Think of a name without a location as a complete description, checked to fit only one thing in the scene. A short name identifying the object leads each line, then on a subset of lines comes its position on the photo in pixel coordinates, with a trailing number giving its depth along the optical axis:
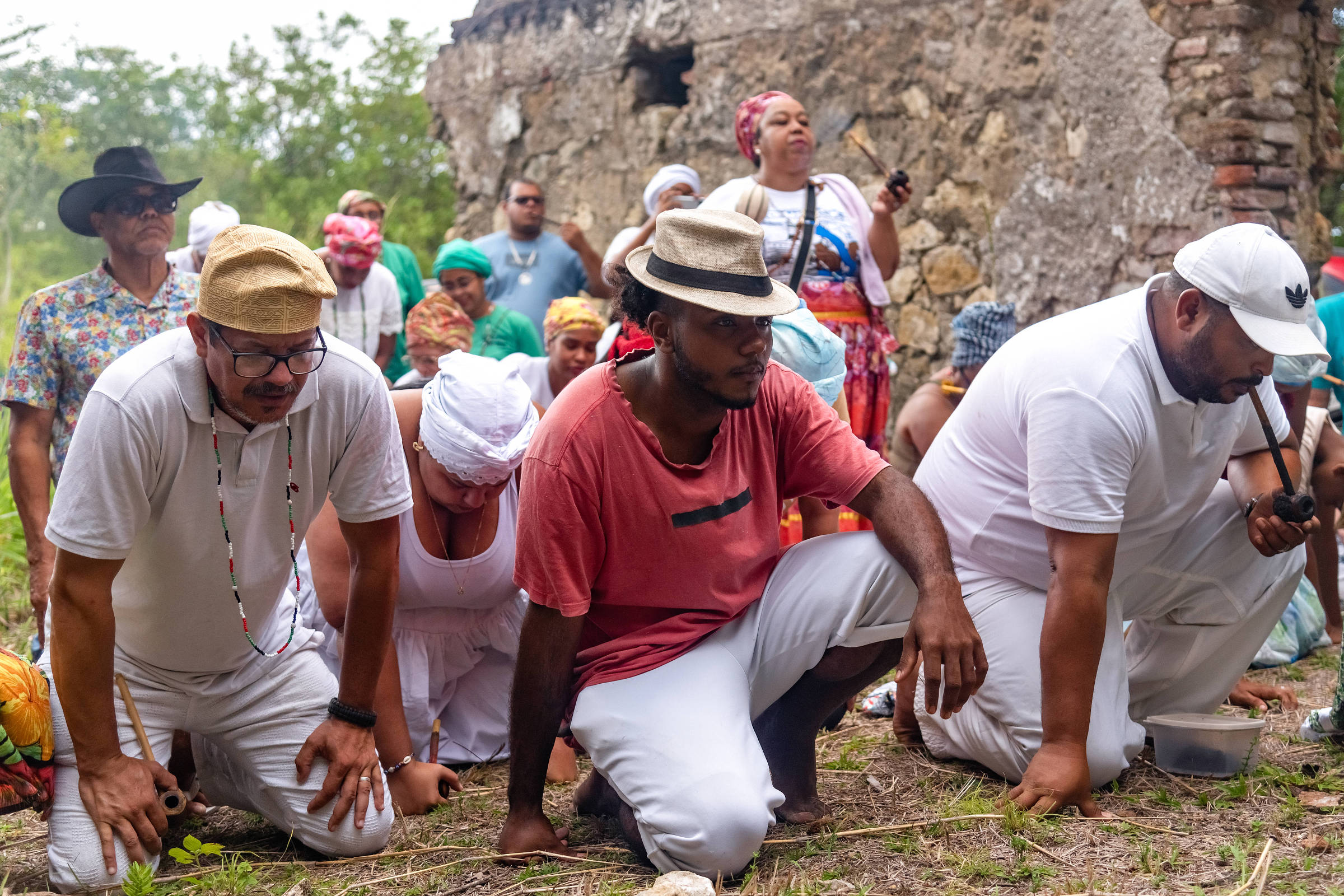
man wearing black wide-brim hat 3.82
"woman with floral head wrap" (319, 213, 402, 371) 5.70
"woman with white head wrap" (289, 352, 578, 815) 3.22
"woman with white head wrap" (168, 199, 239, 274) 5.95
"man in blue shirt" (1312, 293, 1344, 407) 4.86
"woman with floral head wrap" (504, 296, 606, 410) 4.84
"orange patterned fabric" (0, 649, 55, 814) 2.57
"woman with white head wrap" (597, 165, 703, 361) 5.34
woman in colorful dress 4.73
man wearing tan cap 2.50
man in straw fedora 2.60
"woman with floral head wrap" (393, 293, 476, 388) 5.20
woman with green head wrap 5.68
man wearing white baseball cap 2.85
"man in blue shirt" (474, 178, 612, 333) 6.36
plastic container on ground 3.18
